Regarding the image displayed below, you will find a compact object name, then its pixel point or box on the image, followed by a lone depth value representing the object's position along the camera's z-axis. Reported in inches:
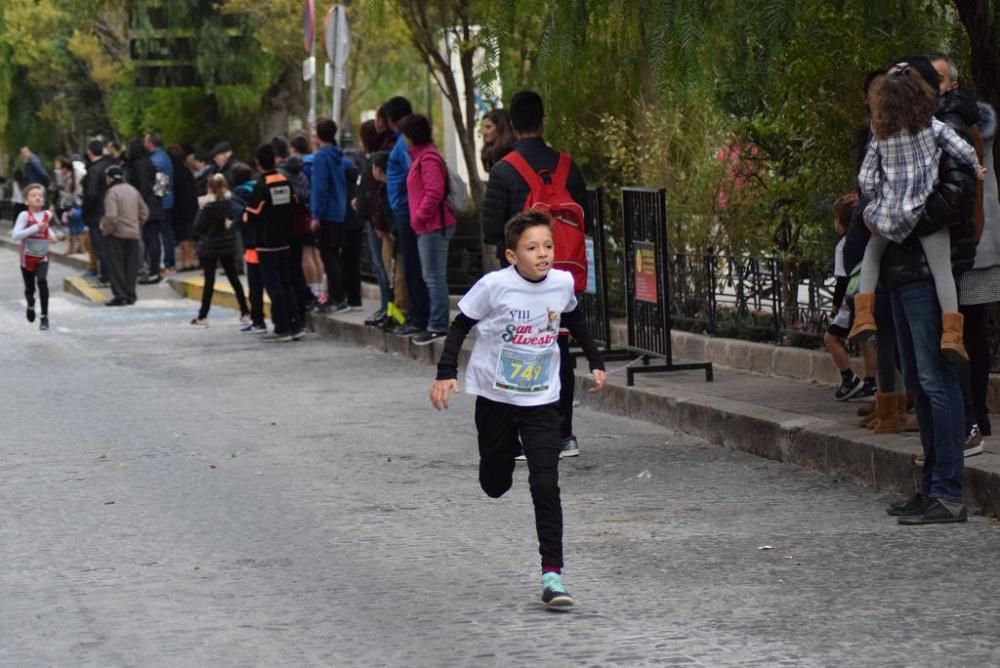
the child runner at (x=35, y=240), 826.2
